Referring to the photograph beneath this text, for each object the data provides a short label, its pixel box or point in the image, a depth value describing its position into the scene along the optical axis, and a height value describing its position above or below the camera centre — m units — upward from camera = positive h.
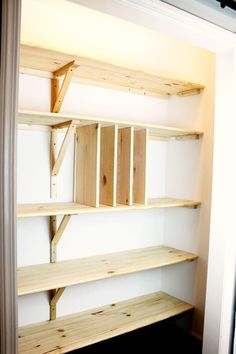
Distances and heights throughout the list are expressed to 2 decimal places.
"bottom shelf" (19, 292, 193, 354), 1.64 -1.02
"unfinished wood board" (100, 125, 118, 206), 1.75 -0.03
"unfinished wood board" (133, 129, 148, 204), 1.91 -0.03
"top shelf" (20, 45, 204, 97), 1.50 +0.51
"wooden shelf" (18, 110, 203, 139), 1.46 +0.21
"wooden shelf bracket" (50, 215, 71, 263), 1.79 -0.47
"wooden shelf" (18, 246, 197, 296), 1.58 -0.66
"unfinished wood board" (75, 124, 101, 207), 1.69 -0.03
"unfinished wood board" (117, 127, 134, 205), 1.84 -0.03
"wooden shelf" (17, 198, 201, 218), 1.49 -0.27
